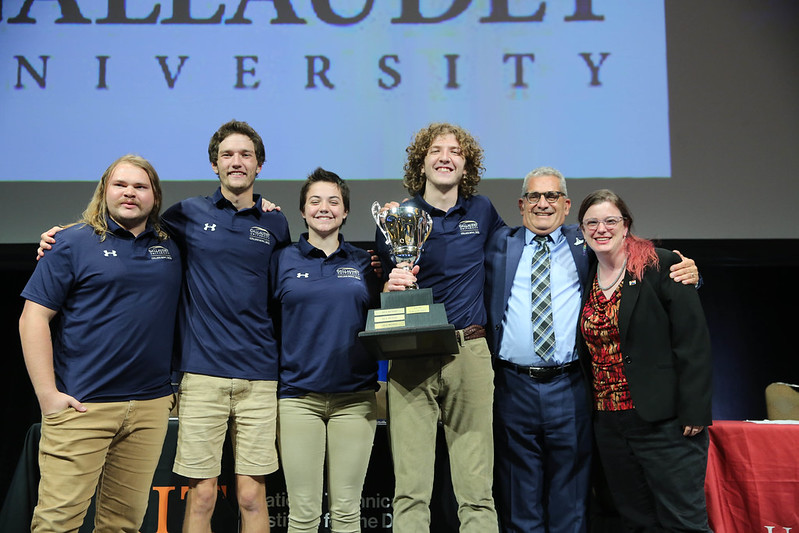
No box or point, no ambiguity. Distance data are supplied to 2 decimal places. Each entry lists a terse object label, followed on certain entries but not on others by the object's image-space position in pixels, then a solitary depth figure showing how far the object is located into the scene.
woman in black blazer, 2.48
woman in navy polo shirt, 2.61
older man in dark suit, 2.79
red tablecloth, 2.92
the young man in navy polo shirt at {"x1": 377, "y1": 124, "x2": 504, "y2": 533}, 2.60
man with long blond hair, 2.42
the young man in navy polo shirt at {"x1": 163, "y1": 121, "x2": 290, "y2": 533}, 2.64
